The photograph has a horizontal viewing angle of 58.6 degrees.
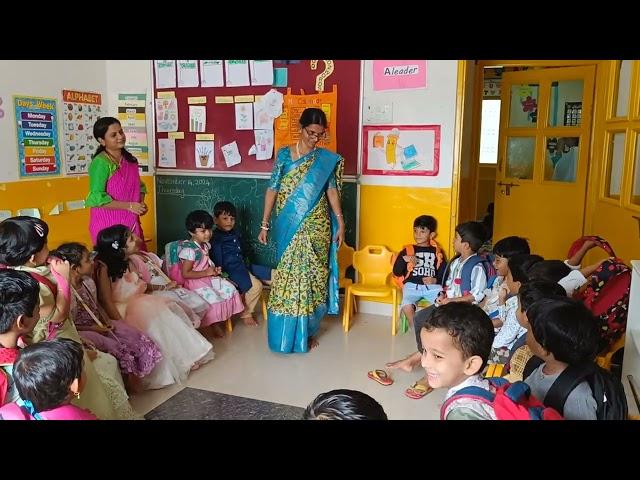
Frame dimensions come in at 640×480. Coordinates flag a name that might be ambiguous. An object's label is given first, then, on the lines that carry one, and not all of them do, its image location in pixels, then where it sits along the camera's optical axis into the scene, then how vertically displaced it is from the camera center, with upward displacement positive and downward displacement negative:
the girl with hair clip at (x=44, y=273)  2.01 -0.44
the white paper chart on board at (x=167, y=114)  4.63 +0.31
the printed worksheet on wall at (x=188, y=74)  4.48 +0.61
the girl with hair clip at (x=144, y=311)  2.87 -0.83
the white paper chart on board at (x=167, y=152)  4.71 +0.00
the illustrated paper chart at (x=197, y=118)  4.55 +0.27
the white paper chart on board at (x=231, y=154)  4.49 -0.01
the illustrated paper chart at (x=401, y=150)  3.92 +0.04
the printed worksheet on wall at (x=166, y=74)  4.57 +0.62
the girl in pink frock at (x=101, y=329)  2.56 -0.83
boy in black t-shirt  3.65 -0.73
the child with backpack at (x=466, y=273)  3.09 -0.64
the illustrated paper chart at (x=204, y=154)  4.58 -0.01
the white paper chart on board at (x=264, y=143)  4.36 +0.08
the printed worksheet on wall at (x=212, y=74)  4.42 +0.60
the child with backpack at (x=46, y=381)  1.38 -0.56
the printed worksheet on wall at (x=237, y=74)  4.32 +0.60
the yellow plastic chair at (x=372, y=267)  4.04 -0.79
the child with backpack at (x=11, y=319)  1.65 -0.49
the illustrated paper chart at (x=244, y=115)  4.38 +0.29
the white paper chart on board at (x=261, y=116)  4.33 +0.28
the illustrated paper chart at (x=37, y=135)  3.83 +0.10
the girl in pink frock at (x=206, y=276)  3.61 -0.78
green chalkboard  4.25 -0.39
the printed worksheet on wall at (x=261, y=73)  4.23 +0.60
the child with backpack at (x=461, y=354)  1.33 -0.49
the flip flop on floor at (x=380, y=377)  3.00 -1.17
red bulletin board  4.07 +0.28
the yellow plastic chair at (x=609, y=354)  2.49 -0.85
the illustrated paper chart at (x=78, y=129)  4.23 +0.16
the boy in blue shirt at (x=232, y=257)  3.95 -0.72
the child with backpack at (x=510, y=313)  2.38 -0.69
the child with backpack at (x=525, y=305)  1.98 -0.52
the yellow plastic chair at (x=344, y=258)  4.16 -0.75
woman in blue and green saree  3.37 -0.46
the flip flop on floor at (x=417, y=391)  2.83 -1.17
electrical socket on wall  4.00 +0.29
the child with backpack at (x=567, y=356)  1.55 -0.56
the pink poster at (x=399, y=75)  3.88 +0.55
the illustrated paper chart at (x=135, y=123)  4.72 +0.23
